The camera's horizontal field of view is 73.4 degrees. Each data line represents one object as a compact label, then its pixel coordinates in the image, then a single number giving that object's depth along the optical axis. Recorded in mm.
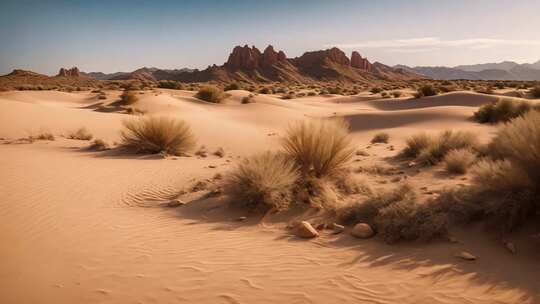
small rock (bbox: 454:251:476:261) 4133
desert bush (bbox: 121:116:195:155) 11820
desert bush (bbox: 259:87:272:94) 39562
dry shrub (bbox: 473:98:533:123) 15469
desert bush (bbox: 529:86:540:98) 24688
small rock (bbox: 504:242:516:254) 4172
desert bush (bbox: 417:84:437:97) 27938
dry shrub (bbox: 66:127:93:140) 14133
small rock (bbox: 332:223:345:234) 5316
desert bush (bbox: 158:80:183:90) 42019
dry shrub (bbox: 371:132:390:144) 13861
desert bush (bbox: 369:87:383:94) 38144
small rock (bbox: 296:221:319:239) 5172
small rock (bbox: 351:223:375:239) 5012
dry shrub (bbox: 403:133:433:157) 10133
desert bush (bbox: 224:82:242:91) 39706
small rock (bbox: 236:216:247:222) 6004
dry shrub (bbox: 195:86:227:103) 27156
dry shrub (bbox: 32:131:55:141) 13203
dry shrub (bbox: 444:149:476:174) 7781
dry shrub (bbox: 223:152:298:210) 6305
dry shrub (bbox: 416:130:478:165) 9125
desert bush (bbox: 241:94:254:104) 26277
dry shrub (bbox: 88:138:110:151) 12297
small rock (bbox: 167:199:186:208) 6948
